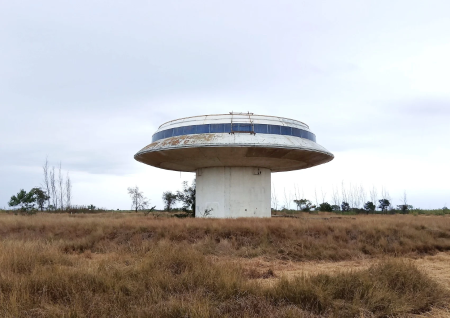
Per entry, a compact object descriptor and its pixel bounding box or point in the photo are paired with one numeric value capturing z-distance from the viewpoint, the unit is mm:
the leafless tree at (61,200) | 59259
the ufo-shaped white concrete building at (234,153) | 20344
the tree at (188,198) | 31859
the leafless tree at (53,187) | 59969
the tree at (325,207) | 56025
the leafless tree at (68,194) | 61369
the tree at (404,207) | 51147
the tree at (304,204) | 51781
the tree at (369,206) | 58816
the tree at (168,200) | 60562
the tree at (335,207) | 58300
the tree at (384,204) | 59156
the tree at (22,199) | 57562
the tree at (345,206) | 59625
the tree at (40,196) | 58222
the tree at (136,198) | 60209
